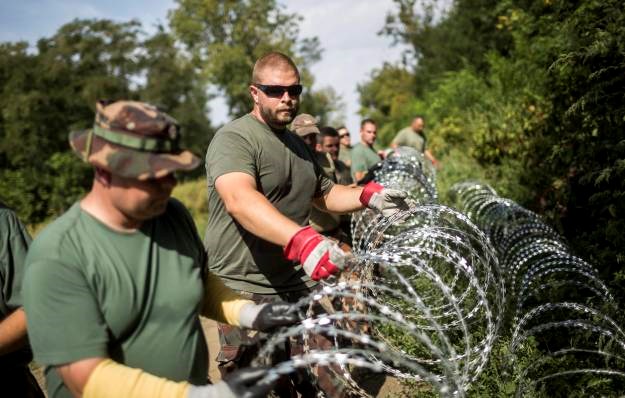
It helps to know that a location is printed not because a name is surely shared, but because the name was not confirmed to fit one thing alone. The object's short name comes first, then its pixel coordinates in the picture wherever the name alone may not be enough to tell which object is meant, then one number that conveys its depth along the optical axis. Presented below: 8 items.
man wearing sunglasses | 3.29
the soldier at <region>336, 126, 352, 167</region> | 10.05
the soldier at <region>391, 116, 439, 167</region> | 12.41
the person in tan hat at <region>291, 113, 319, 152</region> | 6.37
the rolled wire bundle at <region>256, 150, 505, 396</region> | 1.99
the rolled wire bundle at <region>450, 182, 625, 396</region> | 3.93
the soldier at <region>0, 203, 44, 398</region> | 2.44
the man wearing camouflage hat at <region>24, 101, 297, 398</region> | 1.82
